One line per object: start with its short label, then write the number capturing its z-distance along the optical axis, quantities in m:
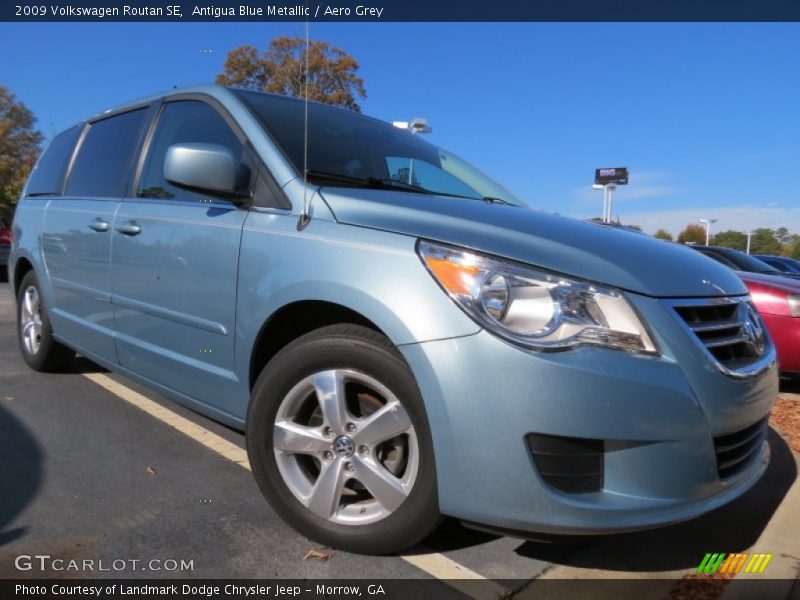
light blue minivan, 1.72
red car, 4.62
